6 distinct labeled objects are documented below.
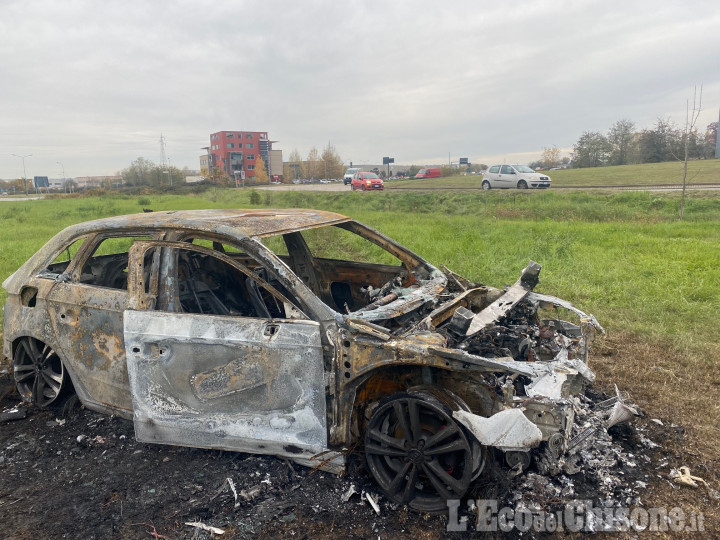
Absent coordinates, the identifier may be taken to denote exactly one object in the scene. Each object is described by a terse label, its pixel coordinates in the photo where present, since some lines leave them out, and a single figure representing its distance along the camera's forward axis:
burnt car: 2.73
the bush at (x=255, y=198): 27.86
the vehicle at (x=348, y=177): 36.98
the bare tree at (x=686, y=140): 14.71
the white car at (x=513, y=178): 22.11
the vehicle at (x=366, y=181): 29.36
